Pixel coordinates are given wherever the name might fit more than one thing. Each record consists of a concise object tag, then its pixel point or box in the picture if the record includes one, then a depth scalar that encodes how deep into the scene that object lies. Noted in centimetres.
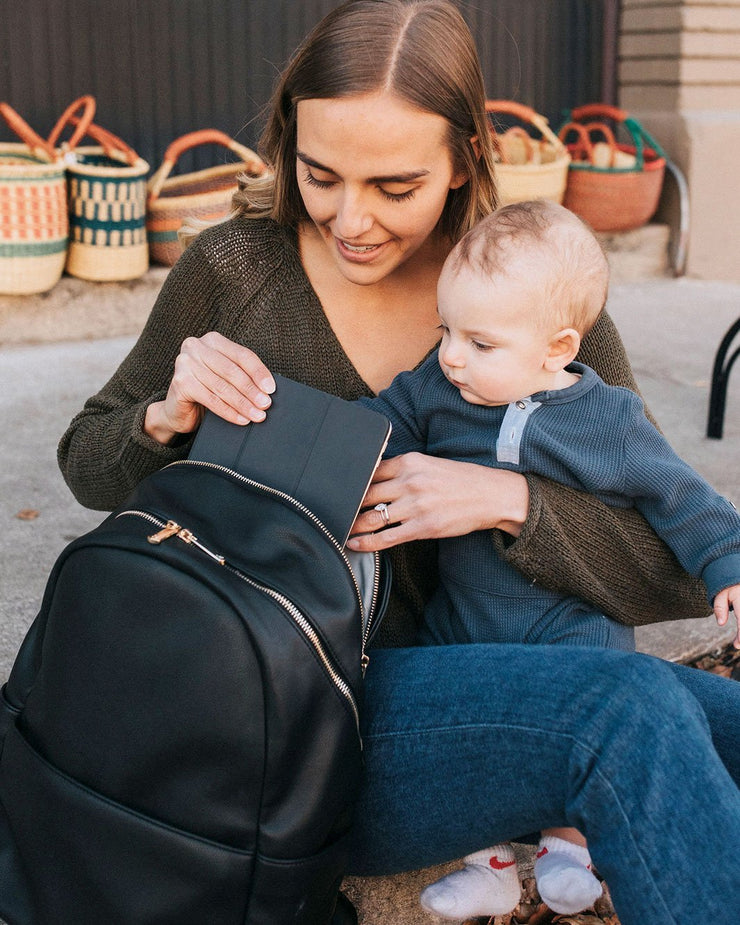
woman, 130
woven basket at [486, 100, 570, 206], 547
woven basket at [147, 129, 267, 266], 488
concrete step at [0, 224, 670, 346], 462
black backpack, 125
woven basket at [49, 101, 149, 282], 456
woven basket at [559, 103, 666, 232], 604
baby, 162
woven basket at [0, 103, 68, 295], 433
